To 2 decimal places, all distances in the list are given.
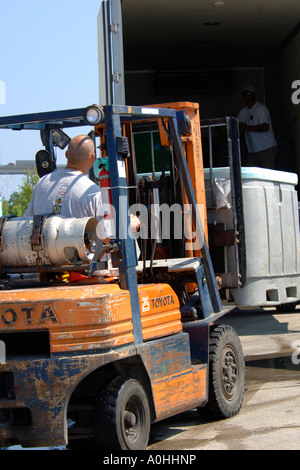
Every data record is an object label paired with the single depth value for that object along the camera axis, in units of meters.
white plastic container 7.79
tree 51.16
